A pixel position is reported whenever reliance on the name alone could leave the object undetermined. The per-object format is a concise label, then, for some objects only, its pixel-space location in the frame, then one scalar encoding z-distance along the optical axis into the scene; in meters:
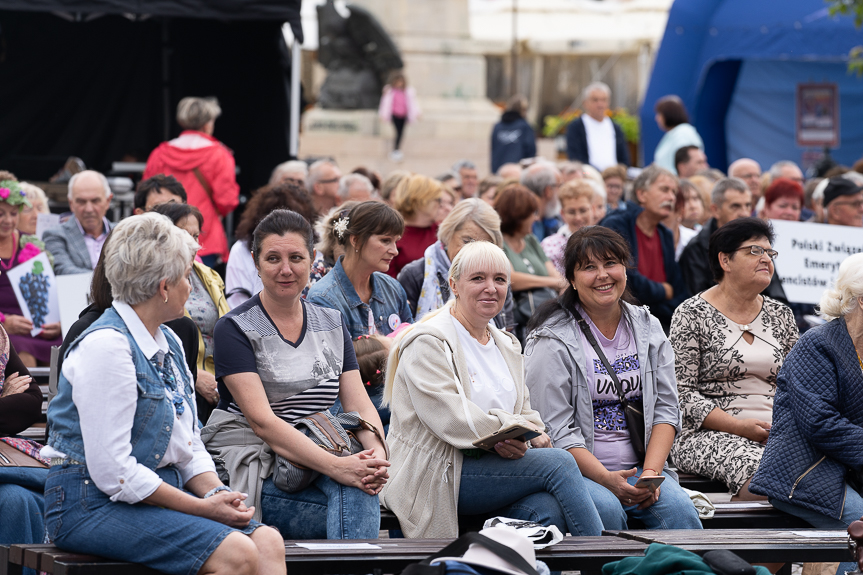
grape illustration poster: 13.15
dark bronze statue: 40.64
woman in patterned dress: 10.69
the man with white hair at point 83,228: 14.22
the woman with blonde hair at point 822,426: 9.09
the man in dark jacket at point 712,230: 14.74
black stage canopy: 27.03
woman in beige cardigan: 8.64
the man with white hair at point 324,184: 17.21
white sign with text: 15.89
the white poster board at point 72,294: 13.02
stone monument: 40.01
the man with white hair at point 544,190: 17.69
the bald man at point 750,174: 21.40
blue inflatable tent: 33.58
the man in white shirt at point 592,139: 24.65
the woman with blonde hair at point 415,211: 14.87
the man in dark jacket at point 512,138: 28.94
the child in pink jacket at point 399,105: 37.37
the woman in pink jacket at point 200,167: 18.19
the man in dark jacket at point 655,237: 14.83
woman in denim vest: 6.74
